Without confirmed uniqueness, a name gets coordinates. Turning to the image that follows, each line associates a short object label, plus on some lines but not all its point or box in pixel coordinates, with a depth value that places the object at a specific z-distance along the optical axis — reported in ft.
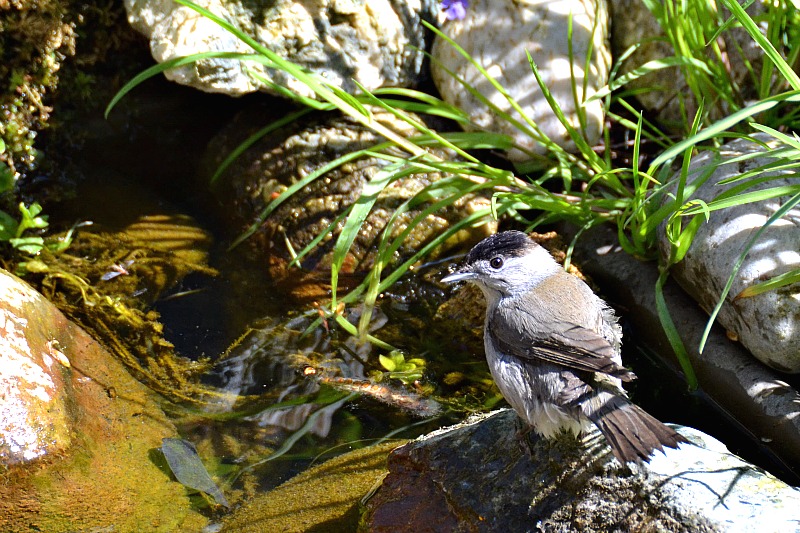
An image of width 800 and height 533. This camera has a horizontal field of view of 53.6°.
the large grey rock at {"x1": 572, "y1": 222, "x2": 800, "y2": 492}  10.65
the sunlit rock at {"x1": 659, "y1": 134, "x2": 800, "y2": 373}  10.62
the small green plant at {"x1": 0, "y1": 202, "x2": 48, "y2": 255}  13.66
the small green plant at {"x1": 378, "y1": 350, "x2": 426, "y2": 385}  12.69
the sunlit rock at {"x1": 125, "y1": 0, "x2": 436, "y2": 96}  14.11
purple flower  14.55
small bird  7.90
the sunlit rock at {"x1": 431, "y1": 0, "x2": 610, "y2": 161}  14.97
